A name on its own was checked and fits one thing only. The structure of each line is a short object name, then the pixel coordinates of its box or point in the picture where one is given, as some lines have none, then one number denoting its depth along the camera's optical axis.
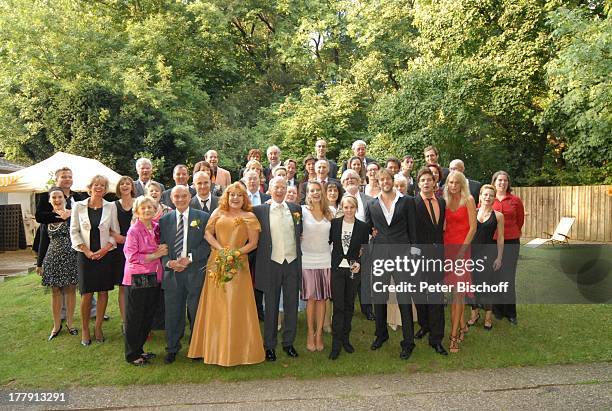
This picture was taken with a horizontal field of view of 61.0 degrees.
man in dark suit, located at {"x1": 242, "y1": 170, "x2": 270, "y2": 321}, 7.21
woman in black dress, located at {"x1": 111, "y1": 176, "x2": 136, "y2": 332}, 6.60
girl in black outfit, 6.09
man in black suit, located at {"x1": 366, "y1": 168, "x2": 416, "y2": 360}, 6.12
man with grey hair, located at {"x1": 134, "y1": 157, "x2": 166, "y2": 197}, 7.71
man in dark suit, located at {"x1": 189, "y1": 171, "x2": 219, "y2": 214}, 6.55
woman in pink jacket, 5.78
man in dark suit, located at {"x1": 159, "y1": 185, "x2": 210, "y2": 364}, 5.93
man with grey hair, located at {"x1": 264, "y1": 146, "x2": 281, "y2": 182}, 9.02
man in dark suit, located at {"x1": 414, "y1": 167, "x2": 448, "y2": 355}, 6.20
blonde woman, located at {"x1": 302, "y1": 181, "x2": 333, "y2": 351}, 6.18
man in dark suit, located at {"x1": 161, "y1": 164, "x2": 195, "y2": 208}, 7.29
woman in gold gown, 5.70
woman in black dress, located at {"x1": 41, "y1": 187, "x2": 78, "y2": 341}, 6.68
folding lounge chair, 15.67
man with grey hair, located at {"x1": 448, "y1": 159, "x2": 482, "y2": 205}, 7.69
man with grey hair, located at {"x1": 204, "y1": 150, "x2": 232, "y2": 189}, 8.56
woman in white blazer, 6.38
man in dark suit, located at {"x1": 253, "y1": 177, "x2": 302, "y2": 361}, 6.06
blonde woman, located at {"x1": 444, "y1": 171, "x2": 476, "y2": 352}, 6.27
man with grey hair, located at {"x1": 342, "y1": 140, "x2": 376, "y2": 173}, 8.65
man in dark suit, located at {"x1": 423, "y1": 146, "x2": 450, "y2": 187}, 8.46
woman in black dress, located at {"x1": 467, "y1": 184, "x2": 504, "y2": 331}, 6.82
